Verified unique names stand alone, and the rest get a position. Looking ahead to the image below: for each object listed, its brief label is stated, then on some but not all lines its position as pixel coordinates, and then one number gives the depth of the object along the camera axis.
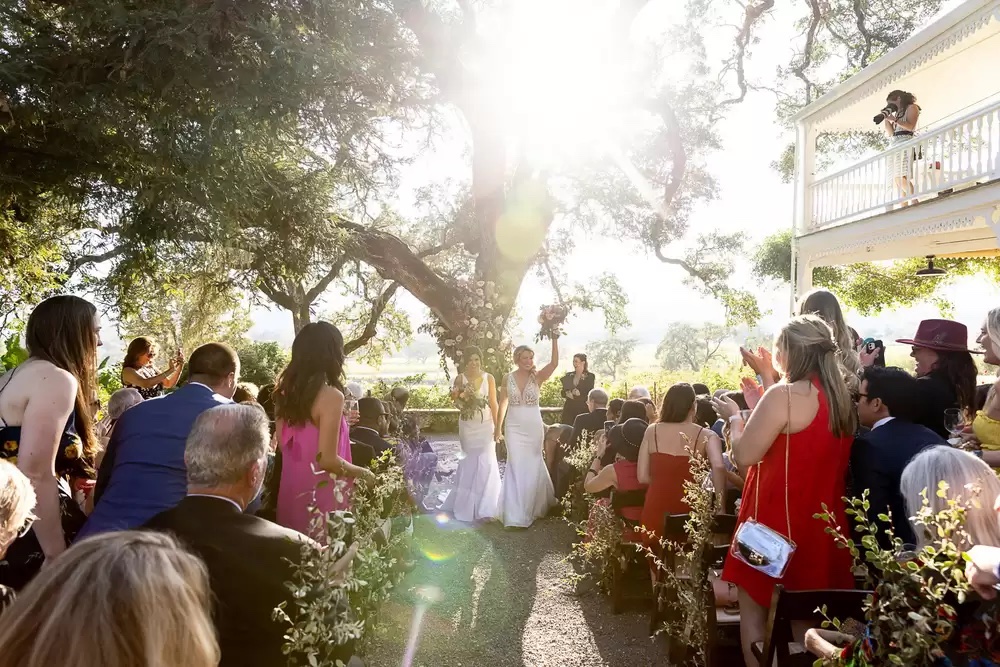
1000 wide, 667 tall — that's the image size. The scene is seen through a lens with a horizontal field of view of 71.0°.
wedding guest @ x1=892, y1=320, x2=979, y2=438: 3.98
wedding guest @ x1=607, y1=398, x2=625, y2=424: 7.89
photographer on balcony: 10.35
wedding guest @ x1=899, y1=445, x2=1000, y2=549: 2.33
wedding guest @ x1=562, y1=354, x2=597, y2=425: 10.26
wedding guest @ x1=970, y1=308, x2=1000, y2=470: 3.52
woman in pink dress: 3.97
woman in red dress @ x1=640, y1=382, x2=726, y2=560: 5.10
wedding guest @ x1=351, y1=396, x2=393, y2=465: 7.58
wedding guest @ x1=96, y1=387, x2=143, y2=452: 5.28
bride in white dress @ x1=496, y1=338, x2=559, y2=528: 8.44
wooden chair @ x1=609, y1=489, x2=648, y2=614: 5.52
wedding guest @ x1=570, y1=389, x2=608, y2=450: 8.20
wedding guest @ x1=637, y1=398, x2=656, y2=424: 6.52
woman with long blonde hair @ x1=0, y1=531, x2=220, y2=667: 1.14
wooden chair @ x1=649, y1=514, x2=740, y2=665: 3.69
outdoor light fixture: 13.77
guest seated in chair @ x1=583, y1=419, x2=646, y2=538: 5.84
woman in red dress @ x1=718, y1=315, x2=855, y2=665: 3.16
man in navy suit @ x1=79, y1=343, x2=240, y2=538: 2.89
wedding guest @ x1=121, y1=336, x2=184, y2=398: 5.95
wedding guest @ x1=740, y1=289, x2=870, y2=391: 3.79
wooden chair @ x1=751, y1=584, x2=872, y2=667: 2.61
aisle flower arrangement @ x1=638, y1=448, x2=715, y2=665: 3.91
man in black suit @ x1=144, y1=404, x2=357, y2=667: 2.14
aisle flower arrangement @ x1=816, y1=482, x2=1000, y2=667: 1.69
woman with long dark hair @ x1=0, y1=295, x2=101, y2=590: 2.94
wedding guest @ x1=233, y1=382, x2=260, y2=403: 5.38
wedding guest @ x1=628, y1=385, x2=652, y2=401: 7.47
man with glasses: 3.12
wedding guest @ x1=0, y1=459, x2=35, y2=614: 1.99
